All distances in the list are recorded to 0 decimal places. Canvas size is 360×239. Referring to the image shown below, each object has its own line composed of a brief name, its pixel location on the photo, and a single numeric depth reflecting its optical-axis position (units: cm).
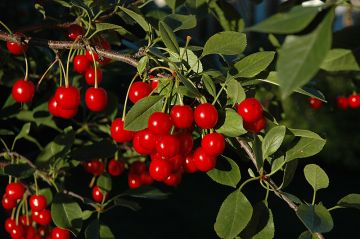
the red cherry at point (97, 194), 129
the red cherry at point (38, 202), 115
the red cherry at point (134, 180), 130
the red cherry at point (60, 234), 117
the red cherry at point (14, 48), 111
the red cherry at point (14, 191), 116
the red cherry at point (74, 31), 112
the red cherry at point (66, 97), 102
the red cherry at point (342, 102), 148
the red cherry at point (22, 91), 108
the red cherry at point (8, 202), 118
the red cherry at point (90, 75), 108
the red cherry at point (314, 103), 131
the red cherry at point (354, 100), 130
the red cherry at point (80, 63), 107
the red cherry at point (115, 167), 128
